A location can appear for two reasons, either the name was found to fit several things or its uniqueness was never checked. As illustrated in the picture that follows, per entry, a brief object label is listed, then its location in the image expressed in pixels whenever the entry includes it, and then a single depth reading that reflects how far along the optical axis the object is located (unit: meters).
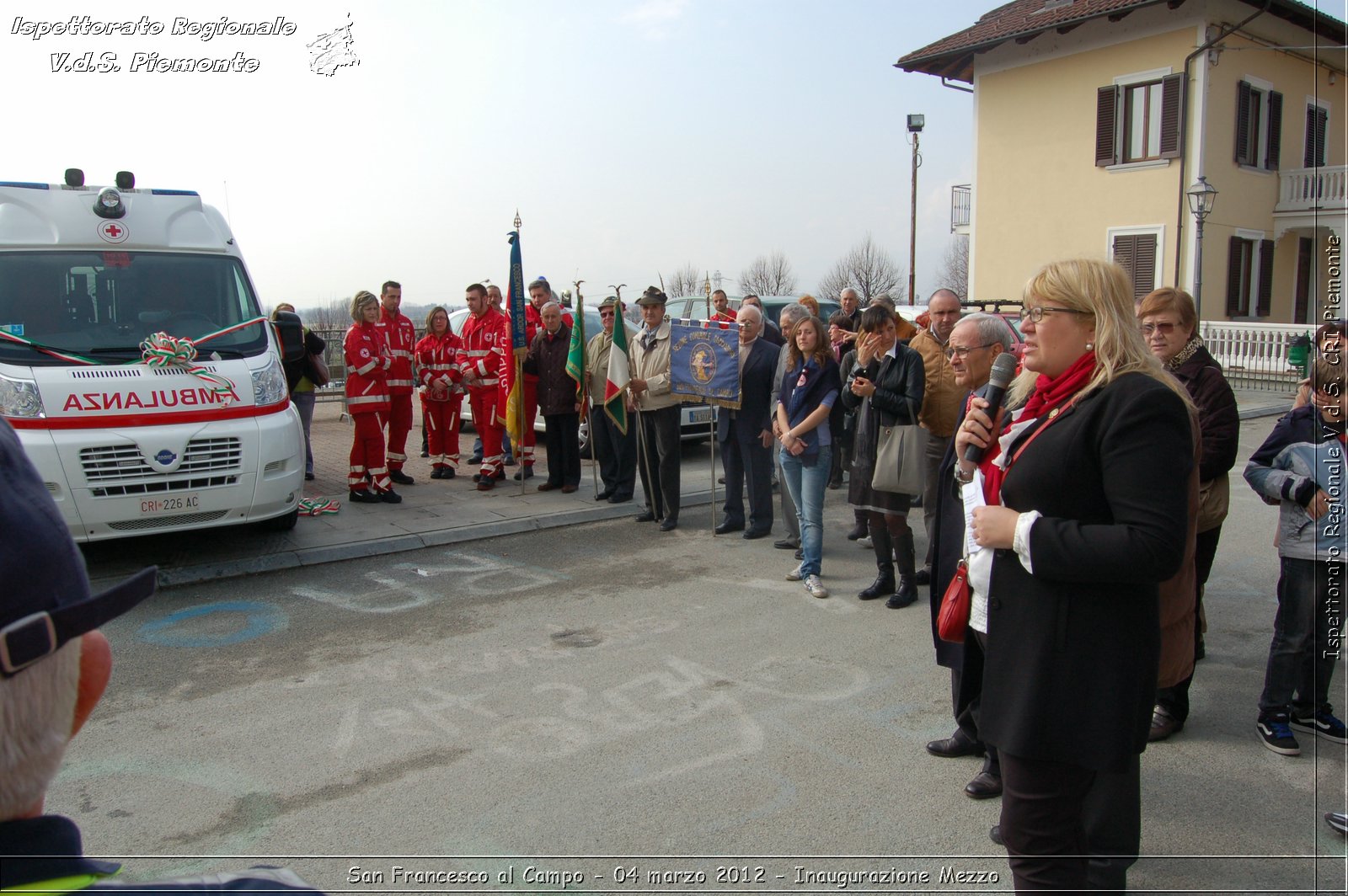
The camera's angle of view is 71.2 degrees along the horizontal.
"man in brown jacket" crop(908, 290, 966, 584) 6.30
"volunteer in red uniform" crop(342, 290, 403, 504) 9.56
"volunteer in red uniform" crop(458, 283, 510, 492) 10.74
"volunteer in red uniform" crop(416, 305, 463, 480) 10.83
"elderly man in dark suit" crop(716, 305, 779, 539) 8.50
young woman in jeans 6.81
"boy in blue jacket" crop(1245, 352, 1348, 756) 4.12
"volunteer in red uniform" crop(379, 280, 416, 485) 10.19
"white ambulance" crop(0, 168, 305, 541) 6.38
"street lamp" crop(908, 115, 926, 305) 31.62
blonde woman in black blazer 2.30
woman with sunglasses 4.39
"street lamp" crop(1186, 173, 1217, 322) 21.30
